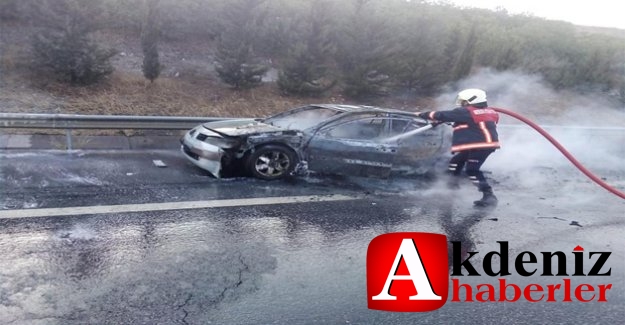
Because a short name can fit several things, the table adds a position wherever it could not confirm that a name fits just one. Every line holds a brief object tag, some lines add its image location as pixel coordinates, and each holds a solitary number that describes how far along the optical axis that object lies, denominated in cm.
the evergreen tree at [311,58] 1173
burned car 668
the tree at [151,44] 1041
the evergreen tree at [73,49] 977
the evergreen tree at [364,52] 1226
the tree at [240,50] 1118
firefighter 655
